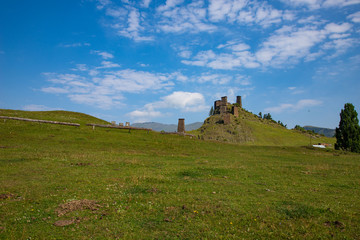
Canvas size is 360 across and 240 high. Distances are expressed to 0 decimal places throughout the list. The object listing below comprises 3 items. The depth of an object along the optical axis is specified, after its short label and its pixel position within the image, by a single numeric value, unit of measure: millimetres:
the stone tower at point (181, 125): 67500
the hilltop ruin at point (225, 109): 140825
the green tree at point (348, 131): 74312
